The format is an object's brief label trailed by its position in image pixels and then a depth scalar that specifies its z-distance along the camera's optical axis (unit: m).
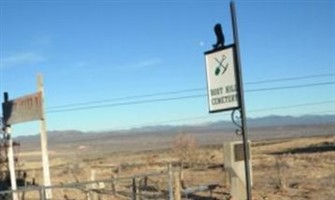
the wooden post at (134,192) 13.82
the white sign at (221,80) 7.49
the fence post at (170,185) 13.85
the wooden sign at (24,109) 19.42
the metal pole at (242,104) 7.36
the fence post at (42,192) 11.87
